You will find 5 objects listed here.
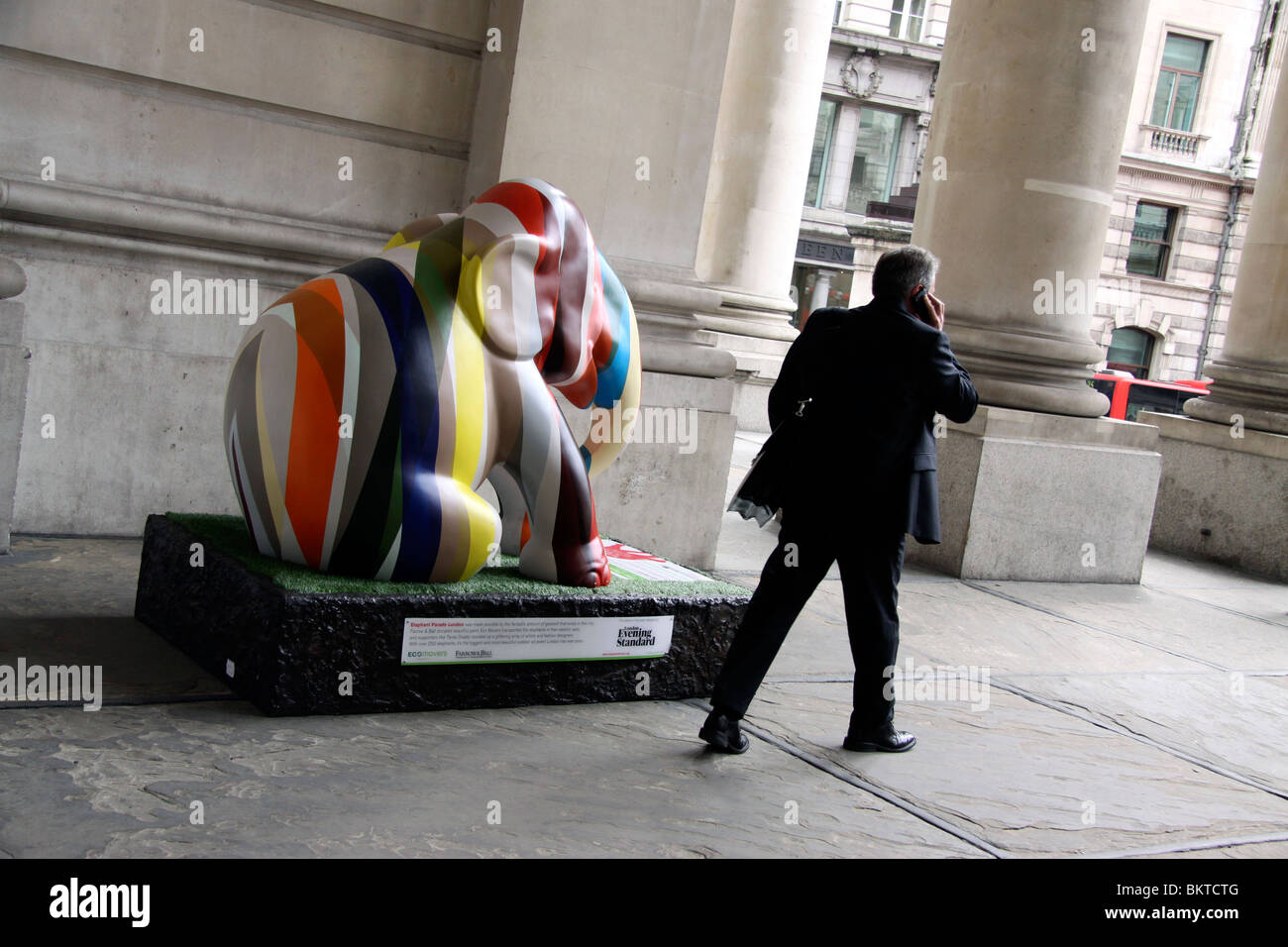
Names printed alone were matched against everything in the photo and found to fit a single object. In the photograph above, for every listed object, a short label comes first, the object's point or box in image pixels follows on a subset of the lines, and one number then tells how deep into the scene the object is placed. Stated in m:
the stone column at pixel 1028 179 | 8.79
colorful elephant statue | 4.30
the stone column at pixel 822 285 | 39.91
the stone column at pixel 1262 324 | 11.20
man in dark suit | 4.54
